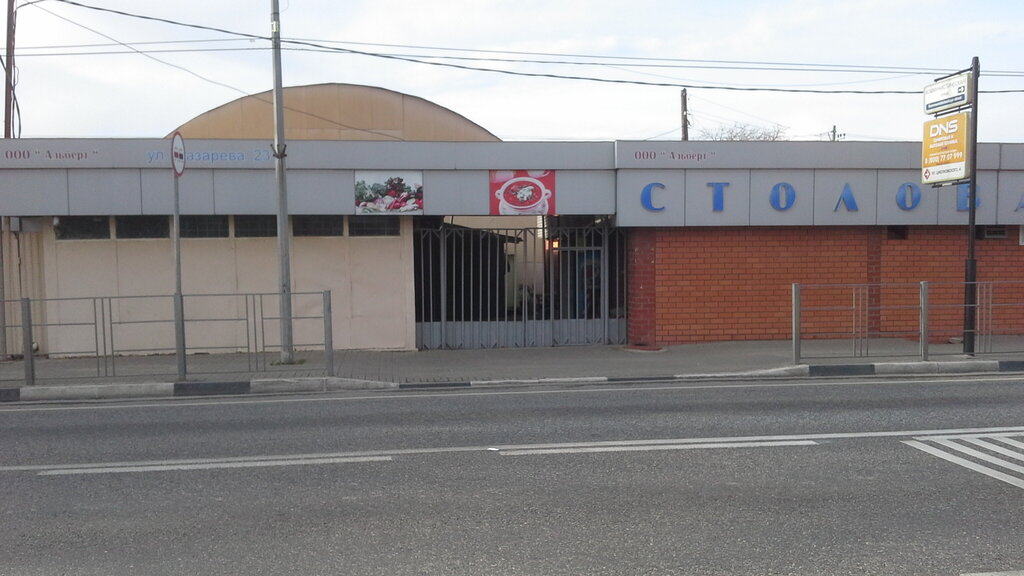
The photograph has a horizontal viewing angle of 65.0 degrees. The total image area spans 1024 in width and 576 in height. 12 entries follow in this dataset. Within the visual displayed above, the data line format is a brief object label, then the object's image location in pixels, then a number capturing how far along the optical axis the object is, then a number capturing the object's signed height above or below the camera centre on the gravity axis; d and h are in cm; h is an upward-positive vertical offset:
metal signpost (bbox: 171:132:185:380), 1115 -26
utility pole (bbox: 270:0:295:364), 1267 +89
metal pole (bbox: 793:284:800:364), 1239 -107
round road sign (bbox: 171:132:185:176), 1107 +151
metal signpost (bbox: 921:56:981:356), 1288 +186
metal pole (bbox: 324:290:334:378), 1180 -112
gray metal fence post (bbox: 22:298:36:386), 1088 -106
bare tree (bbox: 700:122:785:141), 4837 +724
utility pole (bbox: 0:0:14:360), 1892 +429
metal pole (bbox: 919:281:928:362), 1262 -107
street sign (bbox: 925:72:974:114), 1288 +262
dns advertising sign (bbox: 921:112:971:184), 1305 +172
